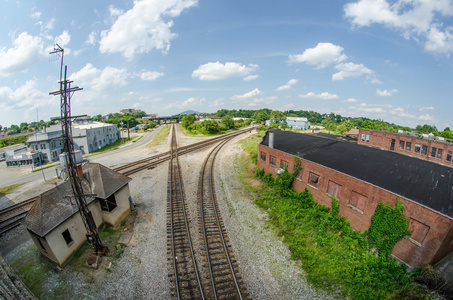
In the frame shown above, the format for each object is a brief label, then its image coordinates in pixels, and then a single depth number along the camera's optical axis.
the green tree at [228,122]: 78.44
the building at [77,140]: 37.31
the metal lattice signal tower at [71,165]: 9.94
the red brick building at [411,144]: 26.36
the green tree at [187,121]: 81.43
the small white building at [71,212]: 10.54
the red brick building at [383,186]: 9.96
